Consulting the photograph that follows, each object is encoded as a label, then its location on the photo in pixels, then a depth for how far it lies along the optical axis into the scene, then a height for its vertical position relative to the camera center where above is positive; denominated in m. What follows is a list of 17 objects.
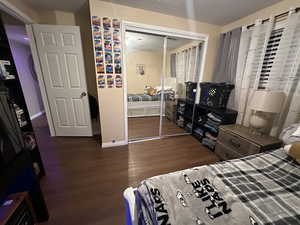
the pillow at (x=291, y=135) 1.19 -0.55
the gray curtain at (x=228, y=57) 2.12 +0.43
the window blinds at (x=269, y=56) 1.68 +0.36
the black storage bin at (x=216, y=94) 2.13 -0.24
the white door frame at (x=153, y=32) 1.95 +0.84
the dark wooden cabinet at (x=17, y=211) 0.79 -0.93
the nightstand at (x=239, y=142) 1.44 -0.79
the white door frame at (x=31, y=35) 1.50 +0.75
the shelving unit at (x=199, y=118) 2.07 -0.80
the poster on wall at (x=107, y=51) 1.81 +0.45
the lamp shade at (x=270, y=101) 1.40 -0.23
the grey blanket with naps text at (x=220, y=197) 0.60 -0.67
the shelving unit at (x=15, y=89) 1.13 -0.11
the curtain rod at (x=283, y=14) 1.44 +0.86
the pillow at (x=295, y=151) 1.00 -0.59
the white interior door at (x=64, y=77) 2.14 +0.04
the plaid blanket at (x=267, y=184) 0.62 -0.68
